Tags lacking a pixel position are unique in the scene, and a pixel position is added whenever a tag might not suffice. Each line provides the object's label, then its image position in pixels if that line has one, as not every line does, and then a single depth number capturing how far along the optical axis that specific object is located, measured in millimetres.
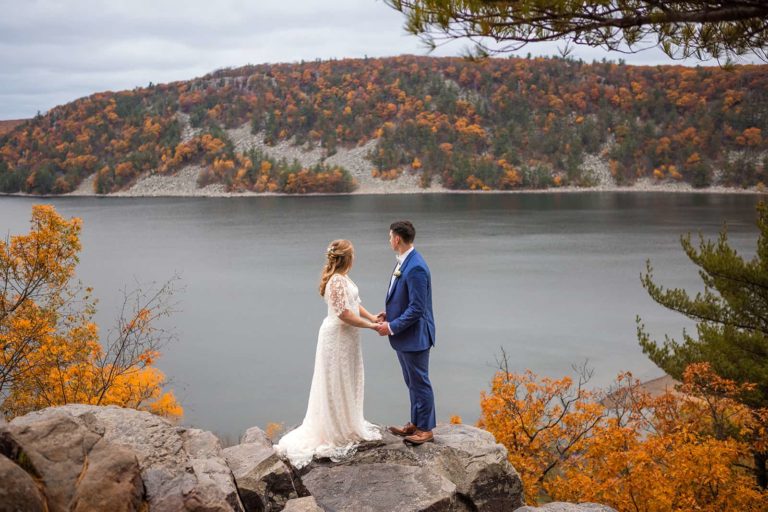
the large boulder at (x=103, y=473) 4312
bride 6656
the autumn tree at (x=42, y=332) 12516
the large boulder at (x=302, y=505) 5129
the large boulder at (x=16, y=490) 3779
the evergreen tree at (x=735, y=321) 12422
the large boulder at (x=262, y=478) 5871
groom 6609
